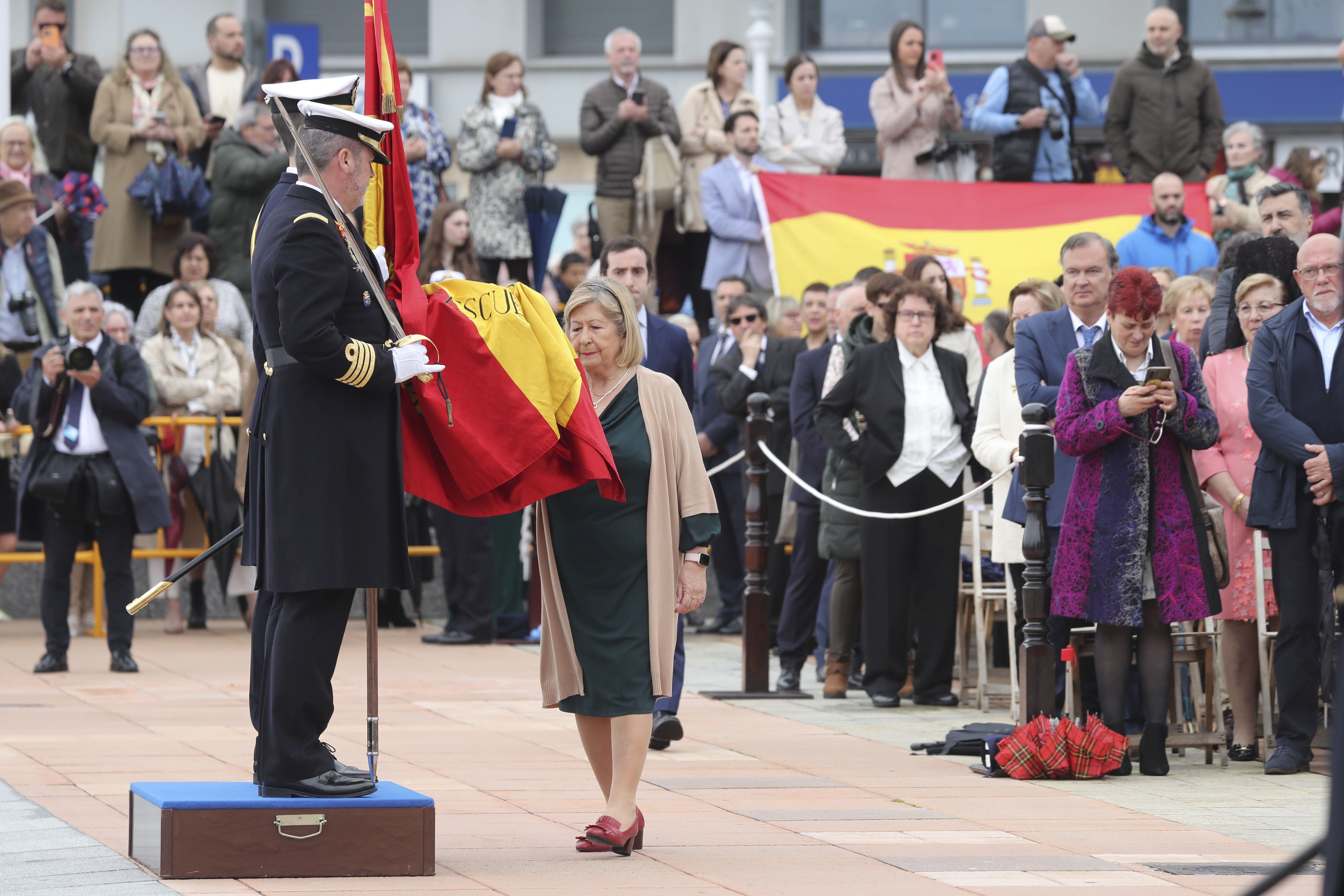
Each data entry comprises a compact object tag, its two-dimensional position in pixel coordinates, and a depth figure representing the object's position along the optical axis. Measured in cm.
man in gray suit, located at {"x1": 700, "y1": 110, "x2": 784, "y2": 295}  3111
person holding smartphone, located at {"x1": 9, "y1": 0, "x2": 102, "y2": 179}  3247
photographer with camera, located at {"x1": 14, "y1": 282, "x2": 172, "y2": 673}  2311
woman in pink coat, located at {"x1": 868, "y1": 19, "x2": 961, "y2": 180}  3161
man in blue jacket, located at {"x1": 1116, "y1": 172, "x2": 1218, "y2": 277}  2720
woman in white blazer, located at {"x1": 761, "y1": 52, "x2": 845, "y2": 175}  3272
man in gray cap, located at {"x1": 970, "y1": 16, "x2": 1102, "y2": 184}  3108
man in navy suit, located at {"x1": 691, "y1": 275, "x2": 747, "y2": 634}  2625
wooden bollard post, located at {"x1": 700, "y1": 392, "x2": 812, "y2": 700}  2156
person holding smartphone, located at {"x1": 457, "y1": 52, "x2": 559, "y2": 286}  3117
